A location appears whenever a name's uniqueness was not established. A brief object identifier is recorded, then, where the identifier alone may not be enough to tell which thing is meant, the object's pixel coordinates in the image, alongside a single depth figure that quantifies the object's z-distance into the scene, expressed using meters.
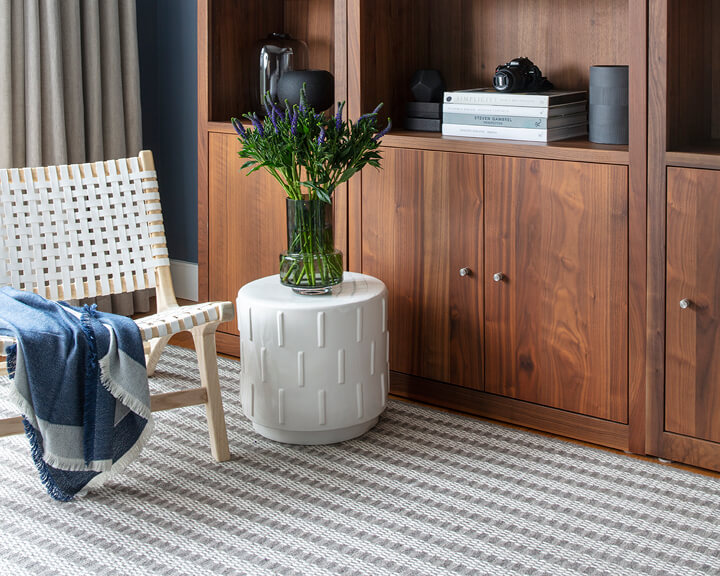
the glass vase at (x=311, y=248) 2.32
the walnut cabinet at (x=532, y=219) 2.14
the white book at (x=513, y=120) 2.39
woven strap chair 2.28
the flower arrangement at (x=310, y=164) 2.26
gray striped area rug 1.85
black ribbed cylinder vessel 2.29
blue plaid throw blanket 1.99
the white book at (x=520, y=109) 2.39
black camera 2.46
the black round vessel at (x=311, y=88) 2.69
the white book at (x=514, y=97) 2.40
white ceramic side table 2.28
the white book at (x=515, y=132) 2.39
